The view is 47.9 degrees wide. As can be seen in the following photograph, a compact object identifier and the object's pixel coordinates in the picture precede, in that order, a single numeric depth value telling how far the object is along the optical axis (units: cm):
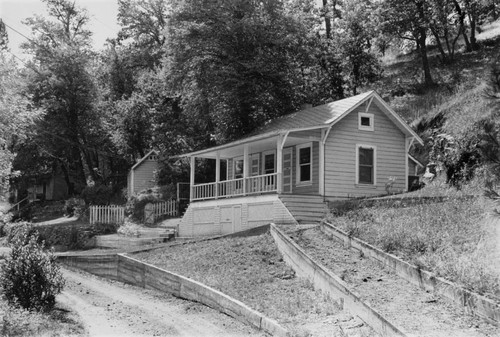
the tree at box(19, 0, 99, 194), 4181
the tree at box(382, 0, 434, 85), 3550
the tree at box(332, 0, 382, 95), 3375
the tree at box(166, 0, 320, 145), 2958
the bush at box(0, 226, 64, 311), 1280
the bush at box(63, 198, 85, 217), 4019
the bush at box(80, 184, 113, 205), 4028
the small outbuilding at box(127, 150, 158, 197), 4009
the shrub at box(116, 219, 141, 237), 2669
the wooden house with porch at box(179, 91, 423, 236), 2120
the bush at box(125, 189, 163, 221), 3325
